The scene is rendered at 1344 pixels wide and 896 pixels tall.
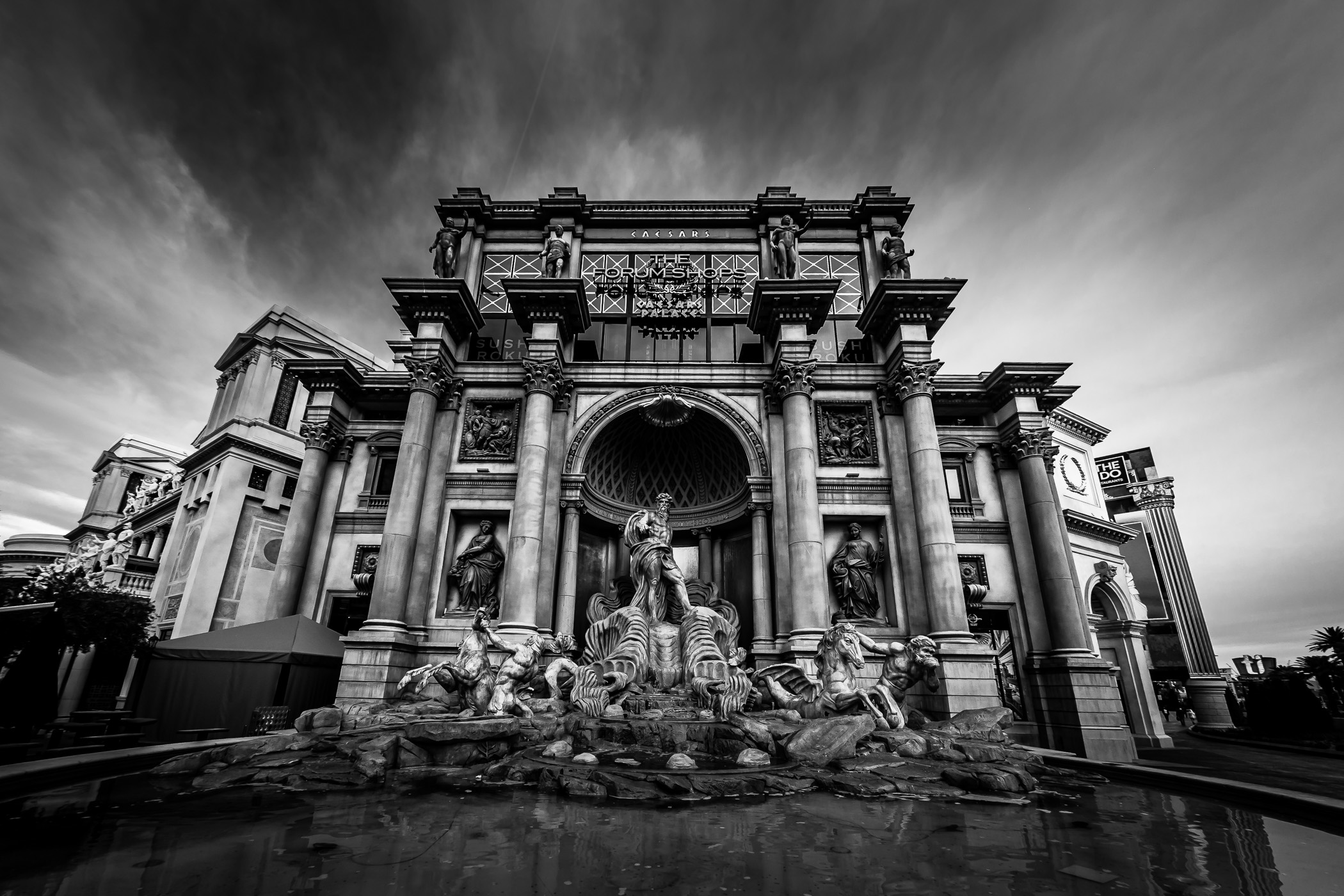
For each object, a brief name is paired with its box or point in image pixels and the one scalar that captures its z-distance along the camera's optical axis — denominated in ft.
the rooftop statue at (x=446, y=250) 69.21
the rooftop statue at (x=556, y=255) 68.59
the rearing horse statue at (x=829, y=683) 38.88
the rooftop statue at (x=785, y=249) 69.21
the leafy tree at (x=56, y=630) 34.17
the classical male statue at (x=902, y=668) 40.09
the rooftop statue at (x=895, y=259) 66.64
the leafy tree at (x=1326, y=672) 87.76
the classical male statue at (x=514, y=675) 38.22
